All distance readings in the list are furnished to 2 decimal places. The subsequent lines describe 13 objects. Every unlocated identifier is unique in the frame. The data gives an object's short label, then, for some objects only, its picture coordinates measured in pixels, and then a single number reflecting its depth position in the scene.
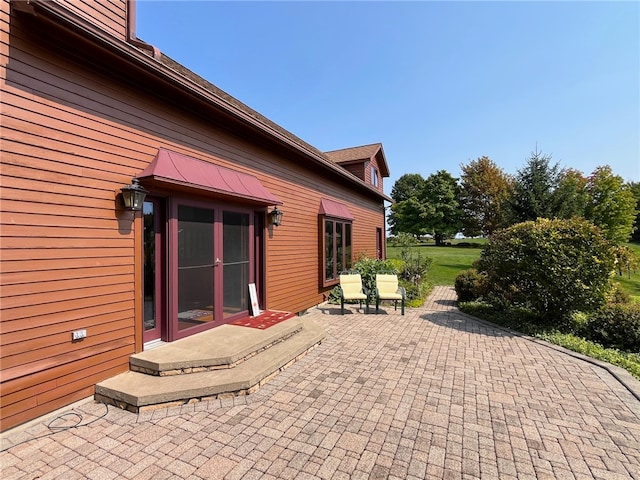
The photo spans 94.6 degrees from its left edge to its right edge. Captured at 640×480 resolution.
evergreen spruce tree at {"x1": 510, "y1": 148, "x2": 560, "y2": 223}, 11.06
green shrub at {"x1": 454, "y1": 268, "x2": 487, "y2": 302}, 8.45
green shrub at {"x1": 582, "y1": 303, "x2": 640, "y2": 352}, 5.20
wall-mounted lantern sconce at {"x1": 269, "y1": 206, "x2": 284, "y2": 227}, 6.36
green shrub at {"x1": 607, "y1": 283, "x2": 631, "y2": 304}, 6.93
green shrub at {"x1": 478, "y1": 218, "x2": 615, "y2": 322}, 5.71
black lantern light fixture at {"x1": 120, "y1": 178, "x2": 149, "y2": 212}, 3.56
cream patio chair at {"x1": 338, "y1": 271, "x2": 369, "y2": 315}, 7.46
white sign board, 5.84
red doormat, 5.15
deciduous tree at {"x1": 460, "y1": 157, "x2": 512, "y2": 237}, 31.04
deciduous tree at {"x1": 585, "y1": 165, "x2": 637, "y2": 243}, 20.05
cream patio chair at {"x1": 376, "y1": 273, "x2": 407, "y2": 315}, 7.92
